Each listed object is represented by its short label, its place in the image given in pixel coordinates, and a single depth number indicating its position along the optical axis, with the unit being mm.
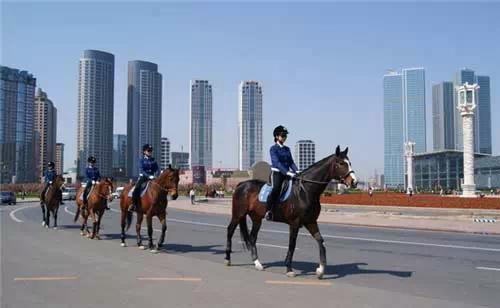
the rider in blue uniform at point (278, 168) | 11281
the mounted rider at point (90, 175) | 19078
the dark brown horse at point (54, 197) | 21781
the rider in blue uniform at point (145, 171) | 15391
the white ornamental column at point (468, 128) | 60281
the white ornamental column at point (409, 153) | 106025
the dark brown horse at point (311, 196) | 10695
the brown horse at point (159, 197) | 14656
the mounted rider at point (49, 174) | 22094
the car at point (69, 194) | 69125
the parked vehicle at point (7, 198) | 56062
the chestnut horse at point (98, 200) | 18188
